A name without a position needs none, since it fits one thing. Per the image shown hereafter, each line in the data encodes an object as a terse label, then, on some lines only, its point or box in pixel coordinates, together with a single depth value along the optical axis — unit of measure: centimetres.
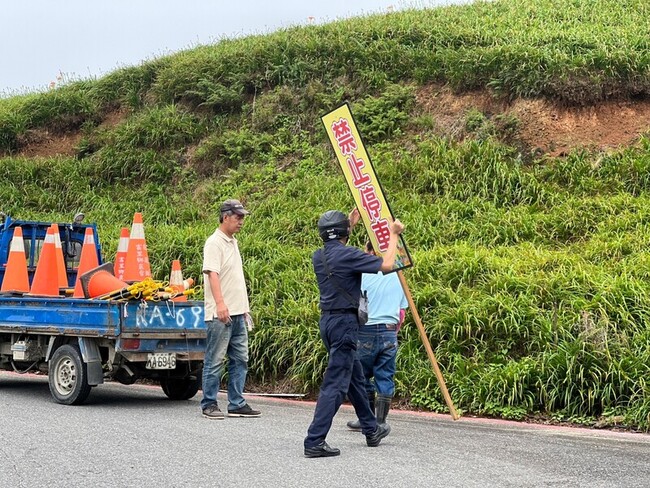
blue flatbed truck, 923
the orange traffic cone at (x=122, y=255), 1240
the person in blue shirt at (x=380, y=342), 783
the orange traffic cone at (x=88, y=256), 1149
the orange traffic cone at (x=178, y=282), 986
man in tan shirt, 847
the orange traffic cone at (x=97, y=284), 1002
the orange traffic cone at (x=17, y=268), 1092
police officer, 659
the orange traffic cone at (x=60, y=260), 1116
